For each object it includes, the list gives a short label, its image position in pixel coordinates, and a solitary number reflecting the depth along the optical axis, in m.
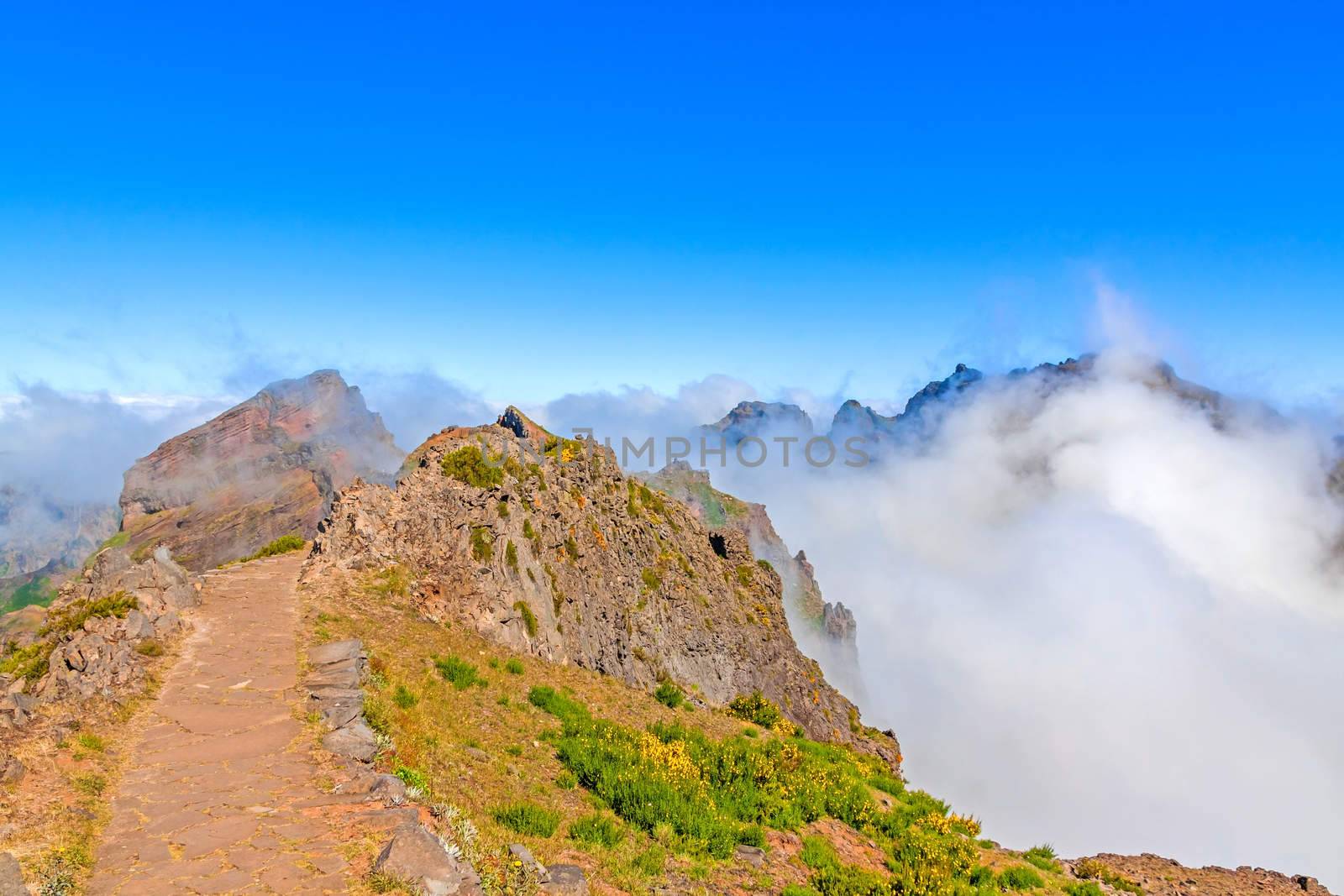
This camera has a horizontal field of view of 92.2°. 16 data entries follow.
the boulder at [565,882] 9.94
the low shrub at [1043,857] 21.09
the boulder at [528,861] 9.98
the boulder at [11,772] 10.48
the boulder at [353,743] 12.90
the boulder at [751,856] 13.64
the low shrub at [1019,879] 18.02
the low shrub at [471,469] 37.94
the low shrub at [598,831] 12.64
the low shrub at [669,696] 24.72
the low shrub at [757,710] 27.28
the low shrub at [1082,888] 19.42
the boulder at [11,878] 7.45
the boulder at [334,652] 18.42
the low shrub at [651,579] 49.69
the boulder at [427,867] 8.66
